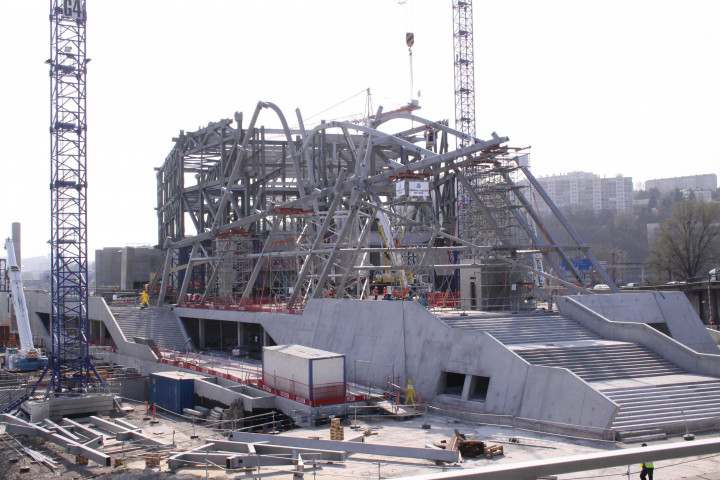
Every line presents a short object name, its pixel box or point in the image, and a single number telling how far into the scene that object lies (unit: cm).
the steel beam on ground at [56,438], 2116
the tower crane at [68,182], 3491
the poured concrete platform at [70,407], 3028
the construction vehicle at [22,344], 4553
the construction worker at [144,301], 5372
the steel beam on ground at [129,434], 2275
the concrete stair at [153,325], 4638
